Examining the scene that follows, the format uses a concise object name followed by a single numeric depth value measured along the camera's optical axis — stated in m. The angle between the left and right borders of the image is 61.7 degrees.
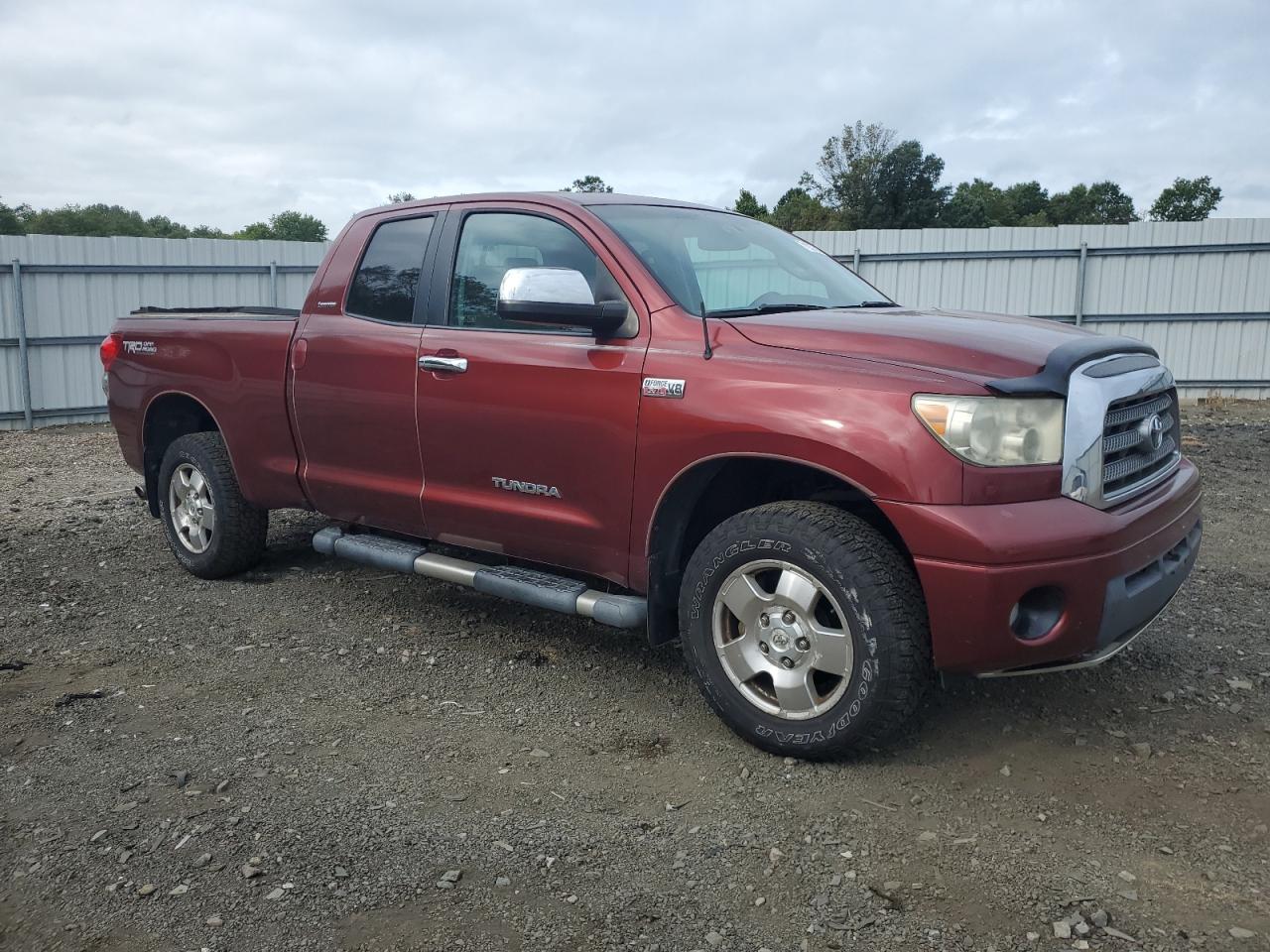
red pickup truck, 3.13
